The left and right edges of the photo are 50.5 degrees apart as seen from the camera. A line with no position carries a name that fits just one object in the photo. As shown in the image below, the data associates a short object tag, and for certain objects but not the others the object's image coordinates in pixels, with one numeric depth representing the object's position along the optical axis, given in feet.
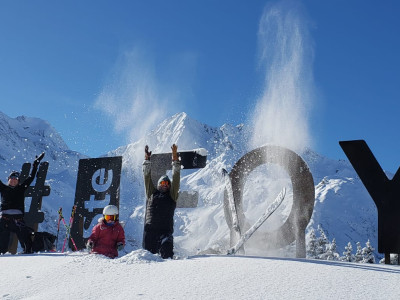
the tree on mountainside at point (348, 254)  117.50
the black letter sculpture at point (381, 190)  27.17
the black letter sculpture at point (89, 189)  40.55
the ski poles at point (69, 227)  39.50
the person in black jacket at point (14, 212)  29.25
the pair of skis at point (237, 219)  27.61
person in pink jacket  23.49
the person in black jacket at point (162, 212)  25.39
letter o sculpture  32.50
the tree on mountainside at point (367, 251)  106.11
